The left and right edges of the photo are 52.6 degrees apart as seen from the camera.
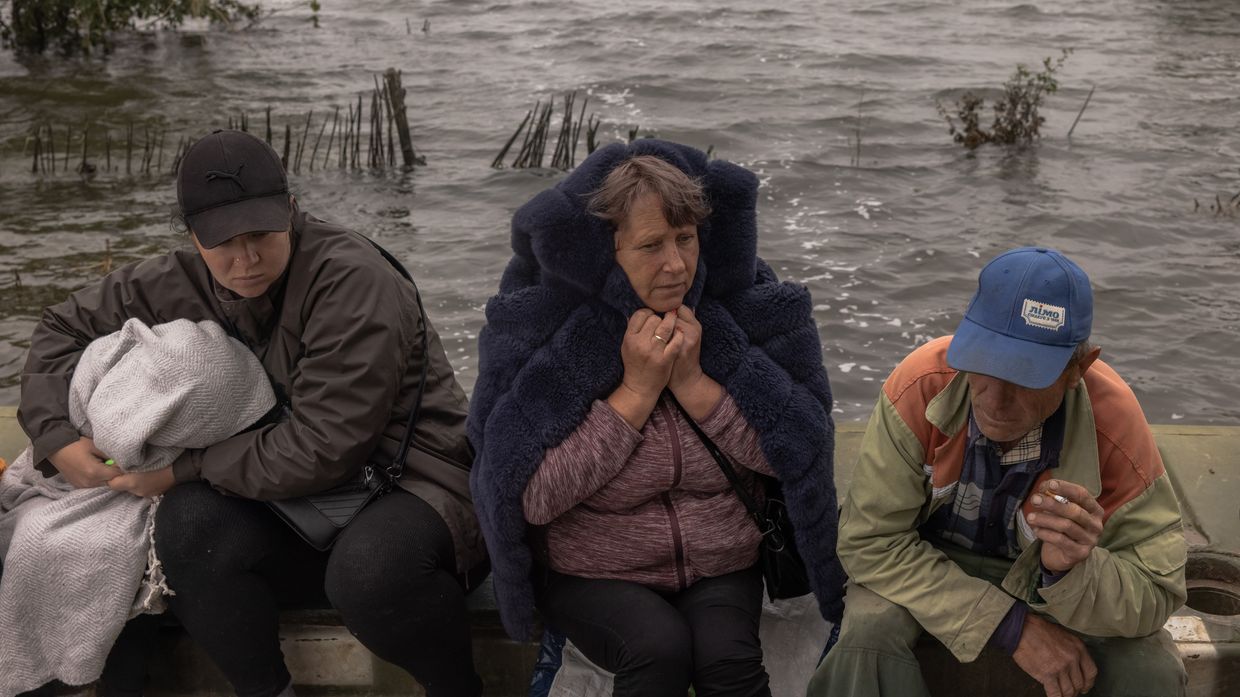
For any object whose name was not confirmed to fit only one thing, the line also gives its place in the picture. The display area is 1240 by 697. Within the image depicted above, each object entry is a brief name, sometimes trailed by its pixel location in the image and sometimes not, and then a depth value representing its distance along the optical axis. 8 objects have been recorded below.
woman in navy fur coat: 2.90
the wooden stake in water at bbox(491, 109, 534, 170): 10.88
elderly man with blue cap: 2.58
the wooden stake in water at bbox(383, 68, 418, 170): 10.34
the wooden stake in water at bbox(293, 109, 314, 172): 10.94
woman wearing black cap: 3.03
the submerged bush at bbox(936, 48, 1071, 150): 11.38
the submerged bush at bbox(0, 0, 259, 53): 15.05
